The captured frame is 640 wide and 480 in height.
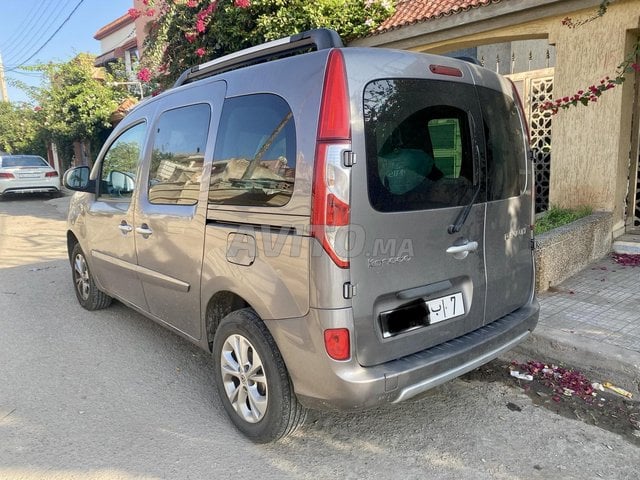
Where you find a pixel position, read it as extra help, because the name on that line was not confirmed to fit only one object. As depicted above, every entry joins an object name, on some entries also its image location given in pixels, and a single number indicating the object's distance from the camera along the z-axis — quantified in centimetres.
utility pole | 2959
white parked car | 1467
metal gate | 734
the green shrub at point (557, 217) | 542
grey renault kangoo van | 221
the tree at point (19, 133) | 2452
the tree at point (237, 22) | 789
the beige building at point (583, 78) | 554
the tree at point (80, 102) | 1595
